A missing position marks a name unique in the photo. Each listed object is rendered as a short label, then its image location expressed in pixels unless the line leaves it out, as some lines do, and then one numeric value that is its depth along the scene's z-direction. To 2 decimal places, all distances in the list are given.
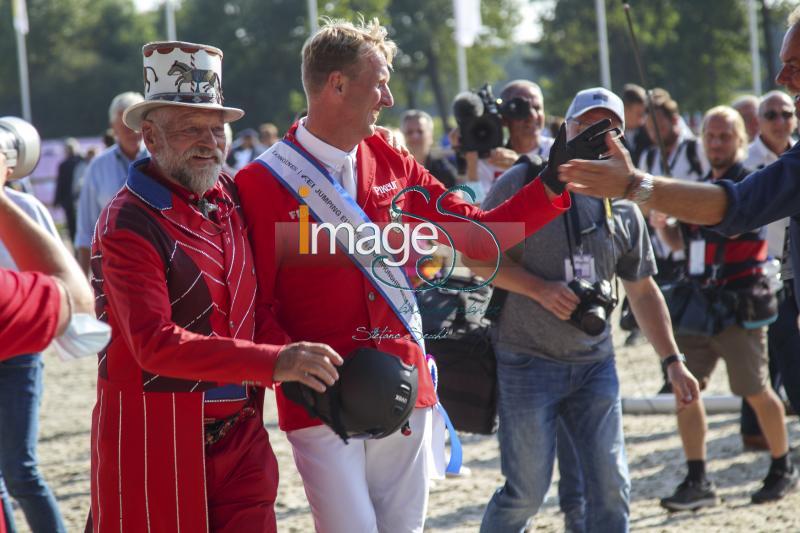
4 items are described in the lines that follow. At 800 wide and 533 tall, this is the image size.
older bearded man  6.01
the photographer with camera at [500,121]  11.52
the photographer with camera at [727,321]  12.31
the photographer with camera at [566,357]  8.80
